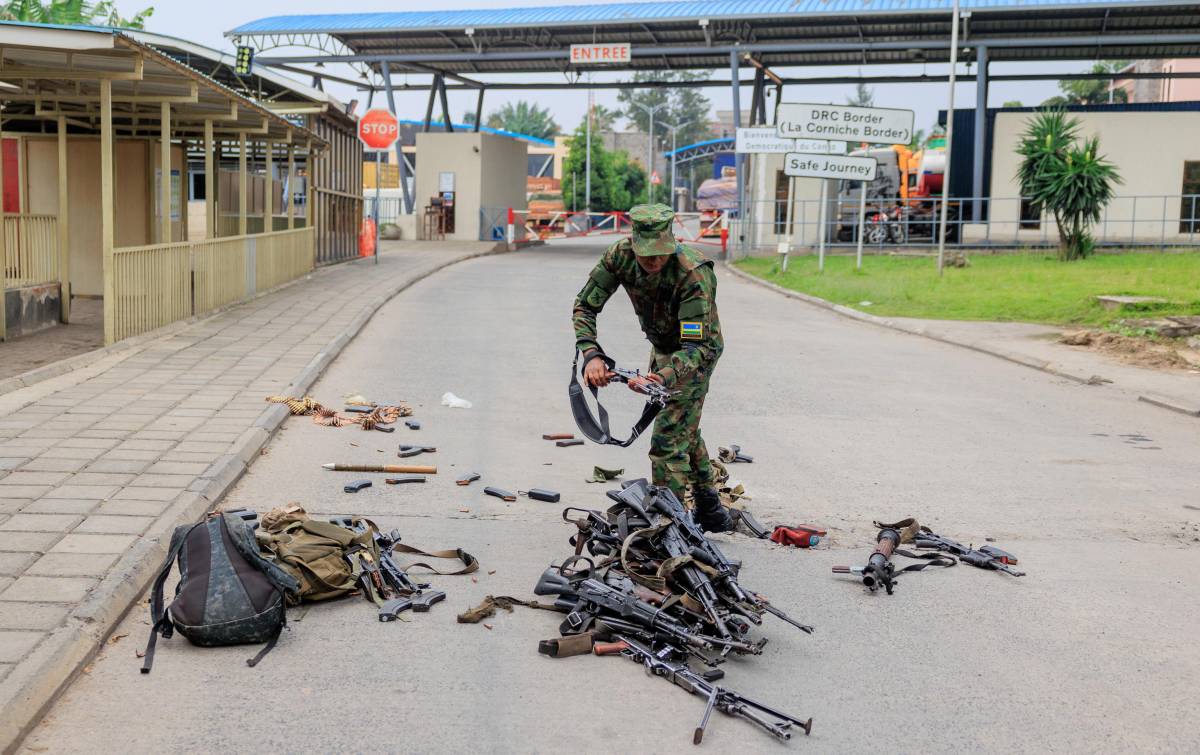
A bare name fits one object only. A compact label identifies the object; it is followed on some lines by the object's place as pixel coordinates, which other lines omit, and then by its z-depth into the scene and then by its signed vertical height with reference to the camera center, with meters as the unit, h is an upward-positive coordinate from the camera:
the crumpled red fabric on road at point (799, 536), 6.37 -1.54
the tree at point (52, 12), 30.06 +5.68
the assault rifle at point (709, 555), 4.89 -1.33
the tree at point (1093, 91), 66.00 +9.61
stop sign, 26.81 +2.56
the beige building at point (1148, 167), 33.47 +2.62
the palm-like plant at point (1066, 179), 28.08 +1.85
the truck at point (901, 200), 35.34 +1.56
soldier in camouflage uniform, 5.91 -0.41
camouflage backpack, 4.62 -1.40
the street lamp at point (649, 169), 78.56 +5.81
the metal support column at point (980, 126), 34.12 +3.69
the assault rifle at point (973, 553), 6.07 -1.56
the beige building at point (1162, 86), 53.69 +8.50
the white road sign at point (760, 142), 30.28 +2.78
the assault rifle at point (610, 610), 4.61 -1.50
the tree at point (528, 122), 120.81 +12.51
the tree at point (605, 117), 125.12 +13.68
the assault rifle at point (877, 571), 5.64 -1.54
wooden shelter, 12.56 +0.85
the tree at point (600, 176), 68.69 +4.16
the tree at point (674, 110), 128.75 +15.09
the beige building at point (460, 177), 40.66 +2.22
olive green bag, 5.17 -1.40
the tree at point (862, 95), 118.99 +15.98
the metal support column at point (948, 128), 25.55 +2.84
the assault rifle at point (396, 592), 5.14 -1.58
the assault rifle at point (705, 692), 4.02 -1.60
